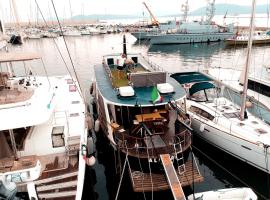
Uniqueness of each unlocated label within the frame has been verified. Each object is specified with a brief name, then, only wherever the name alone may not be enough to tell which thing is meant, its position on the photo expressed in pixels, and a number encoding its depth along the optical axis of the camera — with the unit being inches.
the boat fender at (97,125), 701.9
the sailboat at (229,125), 540.9
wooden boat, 476.7
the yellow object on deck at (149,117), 561.0
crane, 2963.6
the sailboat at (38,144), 387.9
